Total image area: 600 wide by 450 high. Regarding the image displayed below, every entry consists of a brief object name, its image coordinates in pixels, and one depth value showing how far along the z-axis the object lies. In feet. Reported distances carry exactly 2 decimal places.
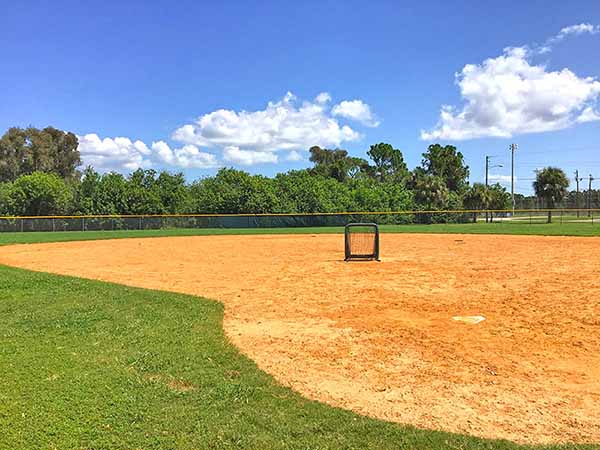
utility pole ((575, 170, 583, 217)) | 279.16
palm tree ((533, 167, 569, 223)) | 155.94
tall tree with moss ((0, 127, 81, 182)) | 212.64
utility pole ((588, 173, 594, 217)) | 275.96
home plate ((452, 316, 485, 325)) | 22.41
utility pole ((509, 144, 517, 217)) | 215.57
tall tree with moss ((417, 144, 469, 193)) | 251.19
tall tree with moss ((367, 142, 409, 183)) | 280.10
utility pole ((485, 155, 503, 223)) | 243.60
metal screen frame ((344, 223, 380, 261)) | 47.21
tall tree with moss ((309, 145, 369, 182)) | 265.54
